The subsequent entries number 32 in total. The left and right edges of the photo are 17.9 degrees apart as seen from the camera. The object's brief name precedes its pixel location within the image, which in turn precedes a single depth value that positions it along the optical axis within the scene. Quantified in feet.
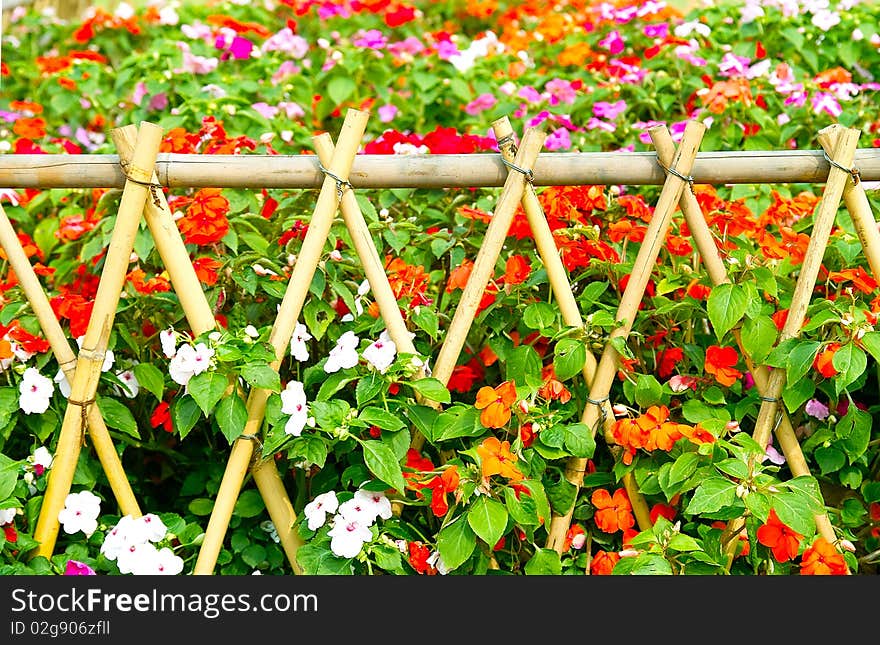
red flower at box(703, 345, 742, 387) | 9.63
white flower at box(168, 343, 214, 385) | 9.42
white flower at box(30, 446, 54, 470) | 9.63
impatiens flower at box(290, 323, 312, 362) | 9.64
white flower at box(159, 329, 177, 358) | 9.54
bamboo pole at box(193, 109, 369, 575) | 9.47
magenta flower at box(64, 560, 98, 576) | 9.60
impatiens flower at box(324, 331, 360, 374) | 9.53
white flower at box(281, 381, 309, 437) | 9.40
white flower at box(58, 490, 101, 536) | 9.63
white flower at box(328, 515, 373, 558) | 9.42
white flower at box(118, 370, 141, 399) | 9.78
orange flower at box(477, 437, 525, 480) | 9.34
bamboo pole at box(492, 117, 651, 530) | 9.52
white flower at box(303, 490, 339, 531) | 9.51
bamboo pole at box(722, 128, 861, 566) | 9.47
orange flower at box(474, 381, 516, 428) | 9.42
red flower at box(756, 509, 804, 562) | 9.36
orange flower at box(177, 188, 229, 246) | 9.82
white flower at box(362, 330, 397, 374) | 9.50
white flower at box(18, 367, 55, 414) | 9.64
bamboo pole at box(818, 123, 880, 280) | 9.49
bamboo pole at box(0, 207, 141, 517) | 9.57
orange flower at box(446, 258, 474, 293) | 9.76
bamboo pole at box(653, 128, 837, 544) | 9.51
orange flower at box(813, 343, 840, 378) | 9.39
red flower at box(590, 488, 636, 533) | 9.64
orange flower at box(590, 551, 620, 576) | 9.58
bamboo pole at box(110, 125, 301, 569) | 9.44
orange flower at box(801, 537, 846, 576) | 9.43
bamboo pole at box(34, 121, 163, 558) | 9.42
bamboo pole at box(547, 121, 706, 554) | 9.48
